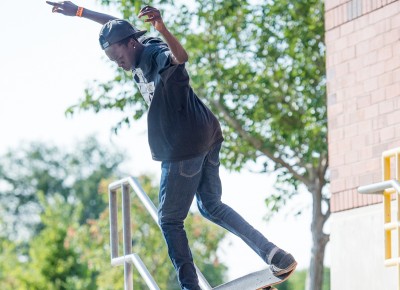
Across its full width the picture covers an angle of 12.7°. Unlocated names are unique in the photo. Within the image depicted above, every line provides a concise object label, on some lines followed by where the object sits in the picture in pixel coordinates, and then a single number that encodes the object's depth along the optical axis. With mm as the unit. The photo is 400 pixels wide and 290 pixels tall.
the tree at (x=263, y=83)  29739
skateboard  9409
